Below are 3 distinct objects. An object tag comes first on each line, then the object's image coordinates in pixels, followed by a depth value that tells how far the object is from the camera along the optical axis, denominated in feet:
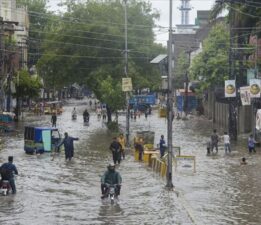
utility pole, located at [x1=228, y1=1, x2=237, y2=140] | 159.12
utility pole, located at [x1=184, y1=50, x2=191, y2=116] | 281.35
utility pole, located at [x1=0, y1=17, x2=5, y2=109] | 216.19
